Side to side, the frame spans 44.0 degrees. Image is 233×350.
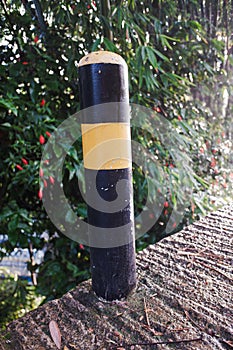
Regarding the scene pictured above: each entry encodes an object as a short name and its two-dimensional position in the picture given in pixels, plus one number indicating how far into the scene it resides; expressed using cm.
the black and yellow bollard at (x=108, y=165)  64
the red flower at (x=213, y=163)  203
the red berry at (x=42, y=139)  120
